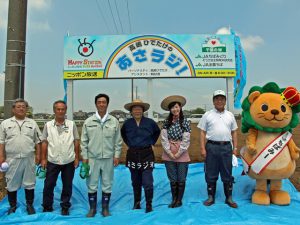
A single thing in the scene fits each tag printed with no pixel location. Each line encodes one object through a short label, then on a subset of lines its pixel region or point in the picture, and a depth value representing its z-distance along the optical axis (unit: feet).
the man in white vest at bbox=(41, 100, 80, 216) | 12.75
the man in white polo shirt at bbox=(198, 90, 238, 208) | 13.53
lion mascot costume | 13.35
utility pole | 15.40
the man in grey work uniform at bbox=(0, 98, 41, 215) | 12.57
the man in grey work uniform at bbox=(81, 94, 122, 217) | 12.96
